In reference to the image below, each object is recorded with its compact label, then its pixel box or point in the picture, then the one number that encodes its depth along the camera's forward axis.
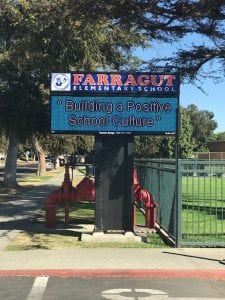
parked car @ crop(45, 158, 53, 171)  47.74
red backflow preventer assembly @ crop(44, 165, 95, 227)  9.31
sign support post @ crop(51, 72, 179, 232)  8.19
